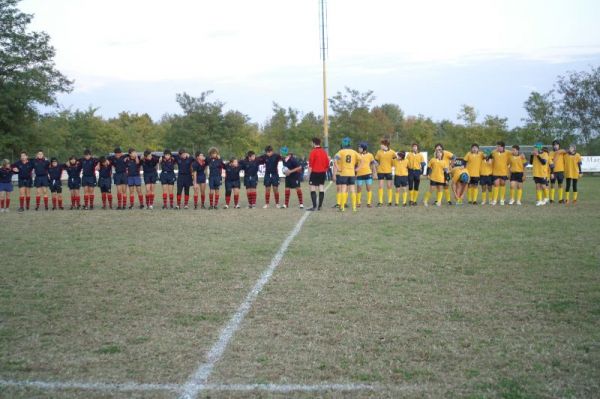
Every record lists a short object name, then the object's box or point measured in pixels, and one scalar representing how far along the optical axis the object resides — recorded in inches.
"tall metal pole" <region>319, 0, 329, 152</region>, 1433.3
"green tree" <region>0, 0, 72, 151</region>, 1680.4
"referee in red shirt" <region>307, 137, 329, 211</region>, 652.7
